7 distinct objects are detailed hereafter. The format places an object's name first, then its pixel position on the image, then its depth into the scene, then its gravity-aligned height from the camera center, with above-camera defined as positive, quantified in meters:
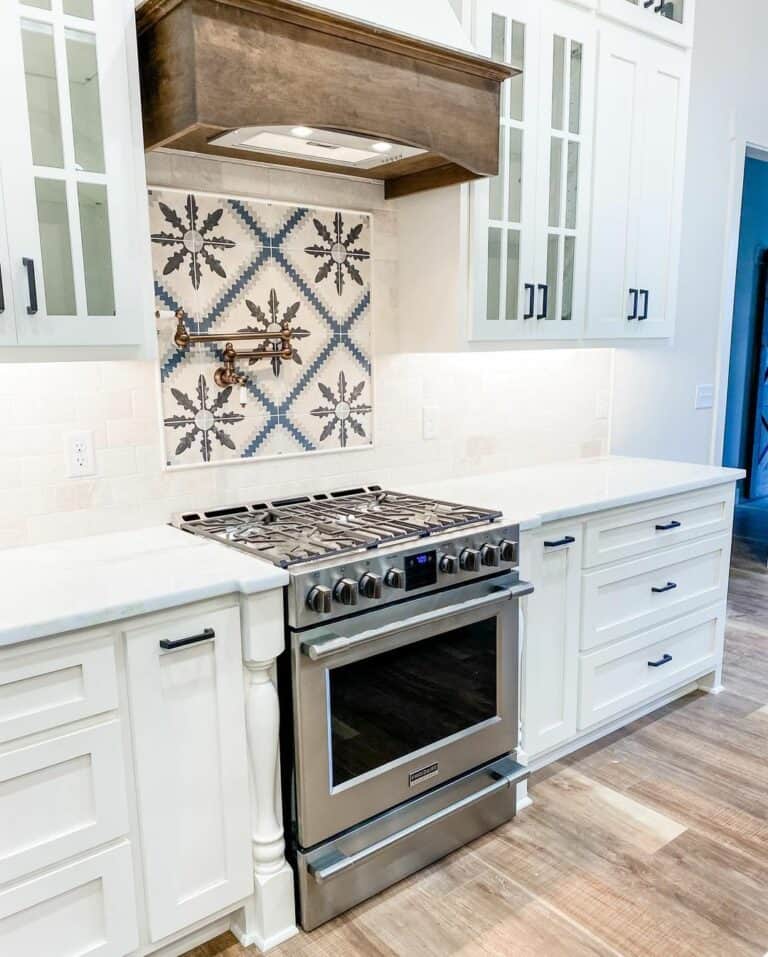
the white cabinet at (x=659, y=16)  2.79 +1.16
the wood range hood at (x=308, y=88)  1.74 +0.60
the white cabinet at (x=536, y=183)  2.51 +0.51
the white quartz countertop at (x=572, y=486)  2.50 -0.55
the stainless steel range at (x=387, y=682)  1.91 -0.92
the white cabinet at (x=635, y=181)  2.85 +0.58
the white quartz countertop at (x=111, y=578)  1.56 -0.55
